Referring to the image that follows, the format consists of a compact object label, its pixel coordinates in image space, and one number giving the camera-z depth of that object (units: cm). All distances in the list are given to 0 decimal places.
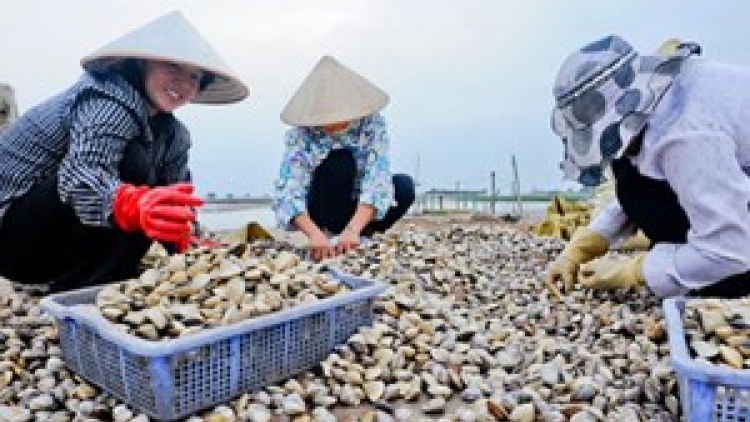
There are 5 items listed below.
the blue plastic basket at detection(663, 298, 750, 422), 117
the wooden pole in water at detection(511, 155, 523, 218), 723
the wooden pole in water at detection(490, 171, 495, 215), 789
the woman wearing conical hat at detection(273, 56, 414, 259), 304
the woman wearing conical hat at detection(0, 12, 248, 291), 198
